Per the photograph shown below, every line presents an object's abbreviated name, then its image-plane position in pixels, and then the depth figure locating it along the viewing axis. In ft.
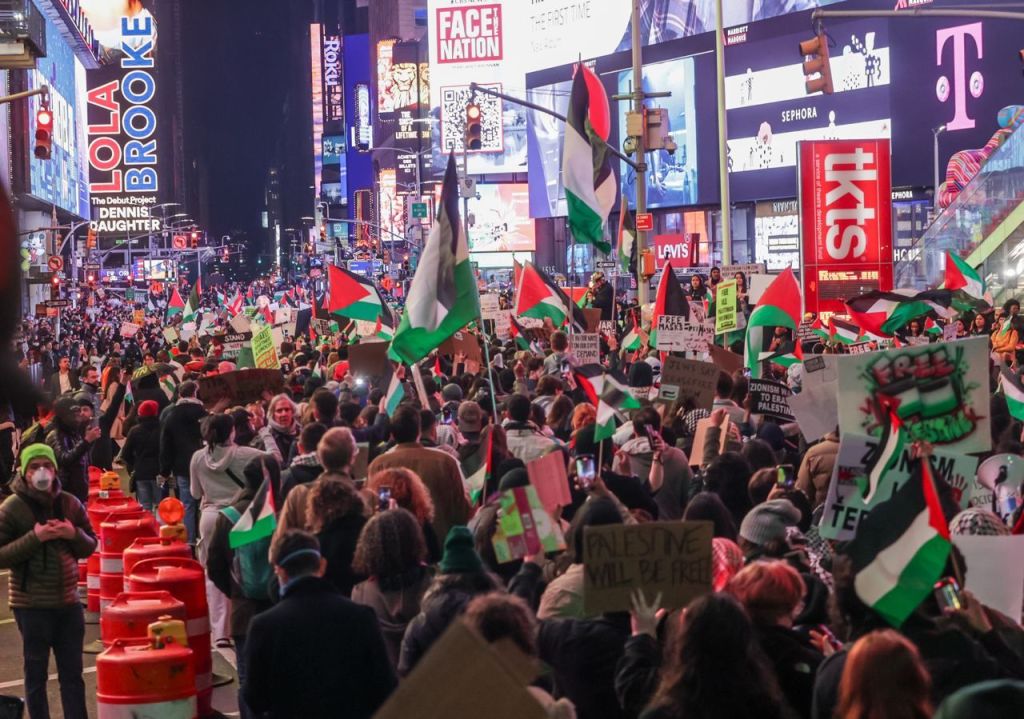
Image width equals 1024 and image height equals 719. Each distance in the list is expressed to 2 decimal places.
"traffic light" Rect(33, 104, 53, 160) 91.50
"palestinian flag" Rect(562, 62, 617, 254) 63.93
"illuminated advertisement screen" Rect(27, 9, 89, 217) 284.00
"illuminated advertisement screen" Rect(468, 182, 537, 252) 297.94
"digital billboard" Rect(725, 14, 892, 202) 177.68
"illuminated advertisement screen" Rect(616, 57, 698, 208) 210.79
